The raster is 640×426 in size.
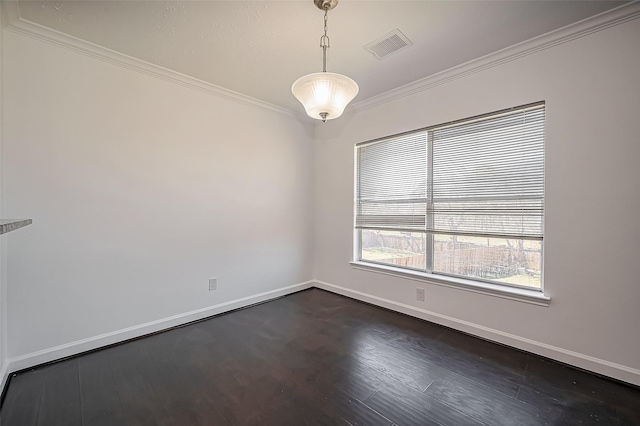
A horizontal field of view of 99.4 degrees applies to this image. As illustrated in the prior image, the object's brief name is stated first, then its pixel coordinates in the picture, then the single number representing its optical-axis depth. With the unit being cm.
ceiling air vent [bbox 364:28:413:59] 224
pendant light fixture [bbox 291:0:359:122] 177
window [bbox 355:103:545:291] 246
